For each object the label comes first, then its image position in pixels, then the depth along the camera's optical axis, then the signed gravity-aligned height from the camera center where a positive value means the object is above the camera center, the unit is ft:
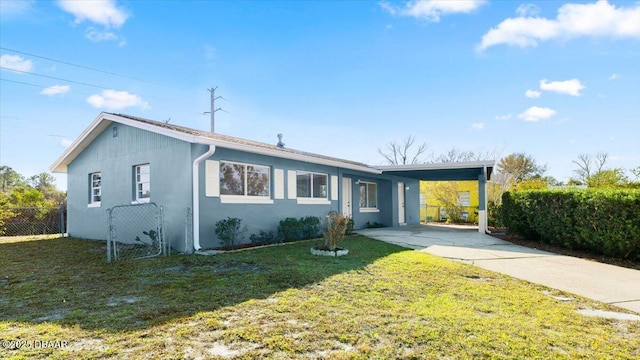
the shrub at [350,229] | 41.83 -4.38
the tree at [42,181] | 93.64 +4.17
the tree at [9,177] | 95.71 +5.32
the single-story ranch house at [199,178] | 29.66 +1.57
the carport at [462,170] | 44.97 +2.86
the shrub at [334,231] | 26.71 -2.93
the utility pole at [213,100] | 81.00 +21.28
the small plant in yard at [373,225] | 52.41 -4.99
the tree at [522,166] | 118.32 +7.90
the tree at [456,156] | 114.21 +11.63
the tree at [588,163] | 108.27 +8.02
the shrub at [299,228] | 35.37 -3.69
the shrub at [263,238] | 33.30 -4.26
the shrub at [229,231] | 30.01 -3.19
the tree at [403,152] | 127.34 +14.41
